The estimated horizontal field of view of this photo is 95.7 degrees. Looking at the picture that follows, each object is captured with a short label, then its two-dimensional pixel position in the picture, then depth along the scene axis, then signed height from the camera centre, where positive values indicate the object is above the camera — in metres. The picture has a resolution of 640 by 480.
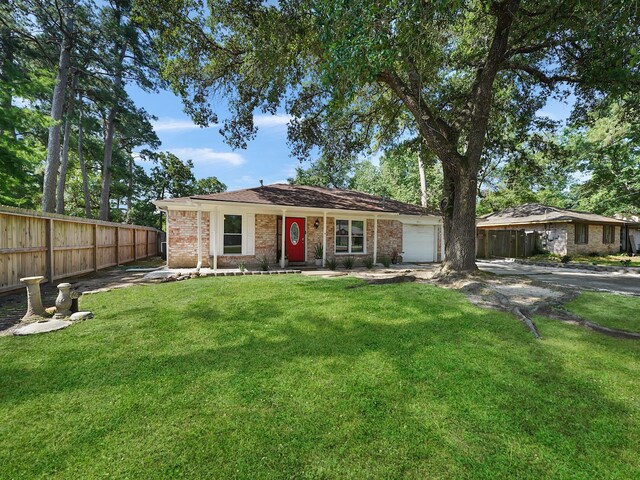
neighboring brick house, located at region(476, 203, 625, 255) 17.58 +0.66
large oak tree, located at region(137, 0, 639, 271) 5.42 +4.76
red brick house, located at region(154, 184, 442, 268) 10.91 +0.52
